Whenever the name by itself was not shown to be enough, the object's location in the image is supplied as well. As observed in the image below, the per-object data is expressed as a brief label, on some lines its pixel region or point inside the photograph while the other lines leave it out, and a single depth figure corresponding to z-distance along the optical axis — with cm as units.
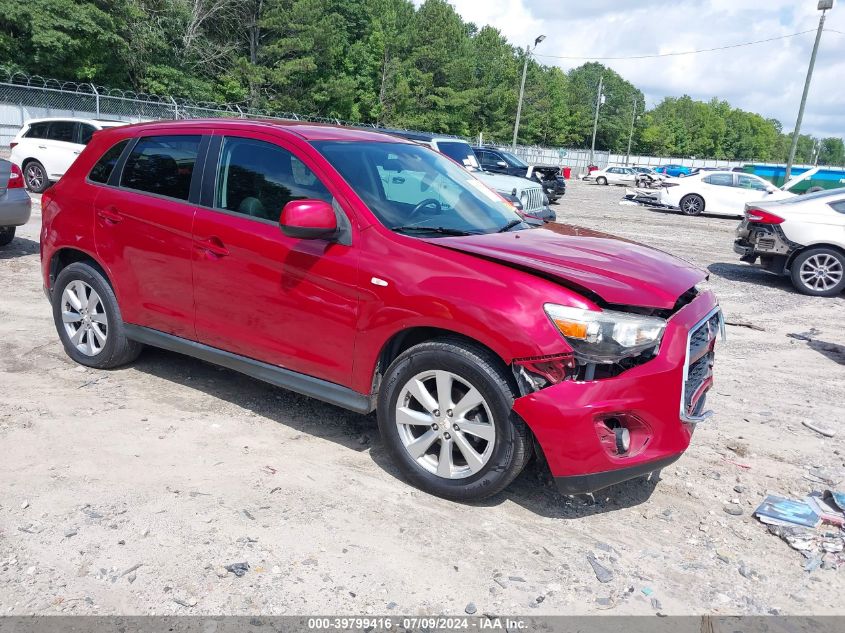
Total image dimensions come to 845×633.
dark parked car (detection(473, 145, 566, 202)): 2034
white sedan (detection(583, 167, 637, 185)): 4781
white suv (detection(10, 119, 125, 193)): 1531
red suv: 334
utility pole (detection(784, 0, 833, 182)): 2572
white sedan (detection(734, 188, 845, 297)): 1002
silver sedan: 900
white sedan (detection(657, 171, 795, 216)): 2248
